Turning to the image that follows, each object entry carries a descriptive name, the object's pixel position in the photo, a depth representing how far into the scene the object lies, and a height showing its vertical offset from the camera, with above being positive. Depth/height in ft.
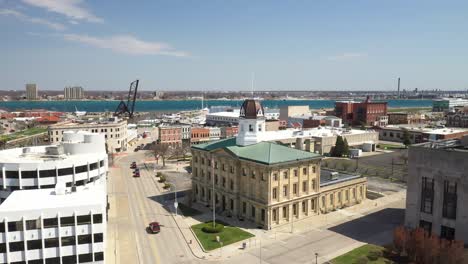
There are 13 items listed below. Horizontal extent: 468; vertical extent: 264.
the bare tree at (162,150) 385.01 -55.45
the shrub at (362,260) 161.38 -69.21
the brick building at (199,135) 497.05 -48.81
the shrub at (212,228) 196.77 -68.39
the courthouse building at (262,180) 207.51 -49.26
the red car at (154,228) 198.02 -68.84
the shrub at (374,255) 165.58 -69.03
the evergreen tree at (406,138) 501.15 -48.95
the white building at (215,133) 513.04 -47.07
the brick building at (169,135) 483.51 -47.92
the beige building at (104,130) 455.22 -41.00
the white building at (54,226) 134.31 -47.67
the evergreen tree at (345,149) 431.02 -55.26
